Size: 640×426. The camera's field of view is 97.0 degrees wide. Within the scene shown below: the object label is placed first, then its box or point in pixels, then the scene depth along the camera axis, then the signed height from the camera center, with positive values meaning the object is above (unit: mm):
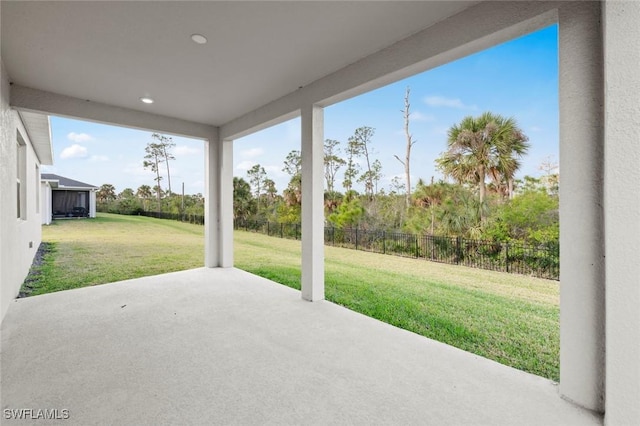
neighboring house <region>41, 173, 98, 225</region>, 15109 +820
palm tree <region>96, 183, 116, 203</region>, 16641 +1217
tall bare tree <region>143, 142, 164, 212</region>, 17172 +3290
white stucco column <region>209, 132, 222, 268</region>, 5551 +321
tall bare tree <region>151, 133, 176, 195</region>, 17469 +4053
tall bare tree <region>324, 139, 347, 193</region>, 9883 +1831
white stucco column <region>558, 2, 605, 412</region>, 1682 +36
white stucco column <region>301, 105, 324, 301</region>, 3699 +96
